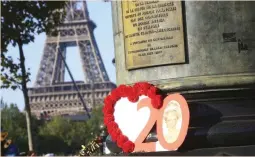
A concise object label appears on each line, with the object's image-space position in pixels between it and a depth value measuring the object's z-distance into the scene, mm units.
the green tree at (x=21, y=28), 19520
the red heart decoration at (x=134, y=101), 5668
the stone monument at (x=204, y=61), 5742
